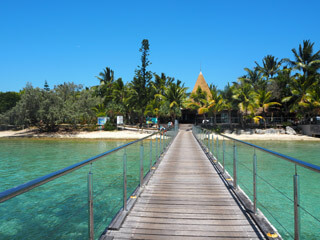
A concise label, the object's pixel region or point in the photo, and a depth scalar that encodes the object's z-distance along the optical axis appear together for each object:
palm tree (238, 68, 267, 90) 34.80
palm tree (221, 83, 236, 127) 27.38
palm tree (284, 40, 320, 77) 27.10
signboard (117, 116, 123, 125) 28.07
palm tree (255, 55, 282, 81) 37.84
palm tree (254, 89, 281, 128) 26.25
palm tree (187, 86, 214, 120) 27.09
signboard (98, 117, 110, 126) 28.34
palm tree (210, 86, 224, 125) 26.77
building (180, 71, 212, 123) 35.59
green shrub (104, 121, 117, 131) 28.69
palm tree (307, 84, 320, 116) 23.41
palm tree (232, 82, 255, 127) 25.84
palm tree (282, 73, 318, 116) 24.56
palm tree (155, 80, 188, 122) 29.08
